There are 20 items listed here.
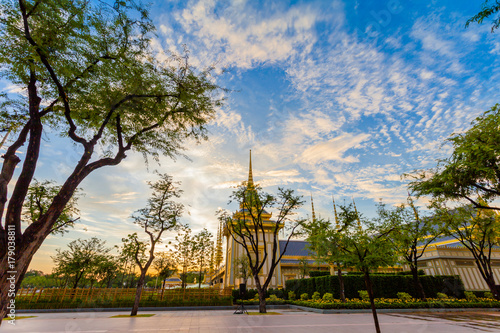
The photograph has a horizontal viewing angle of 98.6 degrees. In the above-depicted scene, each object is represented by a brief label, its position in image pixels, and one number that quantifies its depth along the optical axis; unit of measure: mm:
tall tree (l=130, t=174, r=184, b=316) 17245
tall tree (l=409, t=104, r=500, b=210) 9516
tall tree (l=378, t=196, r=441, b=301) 19828
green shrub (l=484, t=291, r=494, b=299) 21375
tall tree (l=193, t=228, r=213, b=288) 31016
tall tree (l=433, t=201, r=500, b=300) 19003
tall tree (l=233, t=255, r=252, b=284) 27906
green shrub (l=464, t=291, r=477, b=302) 20172
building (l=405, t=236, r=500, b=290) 23453
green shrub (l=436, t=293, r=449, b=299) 20028
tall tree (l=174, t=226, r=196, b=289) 29714
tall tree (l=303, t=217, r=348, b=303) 9188
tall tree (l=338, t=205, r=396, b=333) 8609
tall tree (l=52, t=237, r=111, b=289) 26906
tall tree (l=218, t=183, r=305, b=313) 18672
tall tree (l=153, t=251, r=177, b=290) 28078
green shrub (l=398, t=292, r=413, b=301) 19062
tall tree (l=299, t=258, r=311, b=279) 30156
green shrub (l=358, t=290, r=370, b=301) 19269
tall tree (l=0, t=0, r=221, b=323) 5090
